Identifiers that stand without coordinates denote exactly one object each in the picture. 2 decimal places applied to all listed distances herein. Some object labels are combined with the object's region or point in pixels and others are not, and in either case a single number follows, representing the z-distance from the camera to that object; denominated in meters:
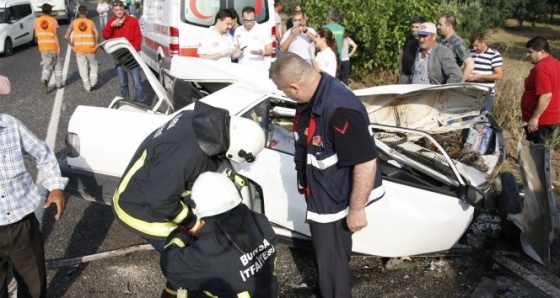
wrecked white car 3.59
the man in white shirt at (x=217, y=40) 6.56
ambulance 8.17
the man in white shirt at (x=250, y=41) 7.14
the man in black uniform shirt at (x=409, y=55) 6.65
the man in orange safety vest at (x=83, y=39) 8.86
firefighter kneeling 2.35
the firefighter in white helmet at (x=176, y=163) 2.63
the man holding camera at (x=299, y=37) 7.52
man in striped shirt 6.39
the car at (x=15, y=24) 14.22
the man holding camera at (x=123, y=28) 8.06
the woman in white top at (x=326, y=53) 6.37
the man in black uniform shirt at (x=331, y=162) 2.72
